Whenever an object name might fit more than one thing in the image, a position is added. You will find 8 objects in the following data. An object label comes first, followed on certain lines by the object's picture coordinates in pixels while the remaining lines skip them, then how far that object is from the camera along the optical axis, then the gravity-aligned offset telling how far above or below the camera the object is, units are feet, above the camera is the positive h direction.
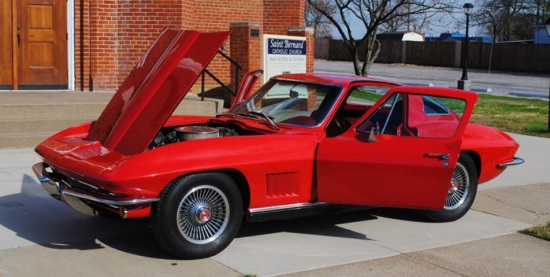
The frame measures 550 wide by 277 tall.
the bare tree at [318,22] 195.42 +9.90
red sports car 18.89 -2.79
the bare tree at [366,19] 74.08 +4.06
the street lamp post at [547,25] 53.71 +2.76
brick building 43.06 +0.95
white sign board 49.75 +0.13
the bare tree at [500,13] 228.63 +15.88
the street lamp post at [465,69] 93.91 -1.11
